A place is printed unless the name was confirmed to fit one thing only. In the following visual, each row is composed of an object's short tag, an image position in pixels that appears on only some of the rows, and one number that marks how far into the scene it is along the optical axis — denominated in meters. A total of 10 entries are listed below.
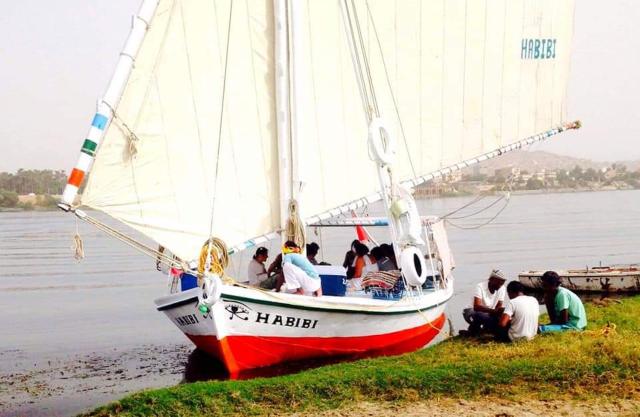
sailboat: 13.45
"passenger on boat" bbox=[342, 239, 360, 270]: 18.64
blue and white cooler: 15.48
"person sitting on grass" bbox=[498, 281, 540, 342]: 11.85
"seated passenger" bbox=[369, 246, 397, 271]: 17.19
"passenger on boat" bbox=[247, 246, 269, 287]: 16.73
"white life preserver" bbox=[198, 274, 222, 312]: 12.83
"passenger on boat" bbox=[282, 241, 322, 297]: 14.15
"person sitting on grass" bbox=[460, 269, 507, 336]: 12.51
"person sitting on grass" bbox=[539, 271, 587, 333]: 12.27
